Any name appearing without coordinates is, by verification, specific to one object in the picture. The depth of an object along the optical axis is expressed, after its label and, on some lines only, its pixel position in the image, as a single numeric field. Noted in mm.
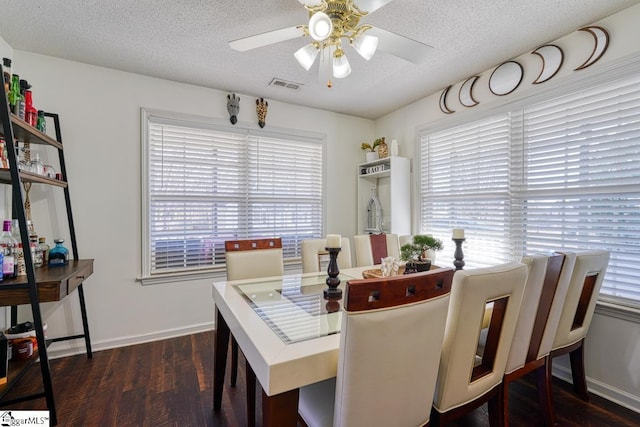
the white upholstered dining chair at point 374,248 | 2742
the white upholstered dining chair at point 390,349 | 881
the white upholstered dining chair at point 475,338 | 1148
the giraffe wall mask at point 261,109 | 3330
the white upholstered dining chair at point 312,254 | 2523
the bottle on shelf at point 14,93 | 1816
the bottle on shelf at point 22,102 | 1894
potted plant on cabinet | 3832
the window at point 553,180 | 1933
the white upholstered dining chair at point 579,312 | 1700
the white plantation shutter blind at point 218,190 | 2922
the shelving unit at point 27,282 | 1624
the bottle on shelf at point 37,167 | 2105
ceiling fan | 1446
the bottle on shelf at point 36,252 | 2168
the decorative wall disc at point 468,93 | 2840
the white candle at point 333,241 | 1813
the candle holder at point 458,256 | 2211
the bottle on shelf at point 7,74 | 1723
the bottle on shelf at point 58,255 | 2234
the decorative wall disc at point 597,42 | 2000
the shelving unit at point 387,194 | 3459
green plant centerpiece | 1974
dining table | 967
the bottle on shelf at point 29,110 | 1979
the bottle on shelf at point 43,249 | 2229
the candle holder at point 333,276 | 1774
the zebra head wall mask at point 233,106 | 3170
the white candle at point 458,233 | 2188
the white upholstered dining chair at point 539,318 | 1450
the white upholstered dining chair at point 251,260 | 2172
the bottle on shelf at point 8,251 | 1755
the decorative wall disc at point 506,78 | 2496
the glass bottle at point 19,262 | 1841
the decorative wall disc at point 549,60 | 2234
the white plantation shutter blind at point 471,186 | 2650
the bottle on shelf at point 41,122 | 2224
